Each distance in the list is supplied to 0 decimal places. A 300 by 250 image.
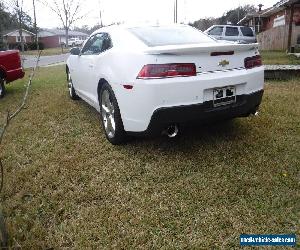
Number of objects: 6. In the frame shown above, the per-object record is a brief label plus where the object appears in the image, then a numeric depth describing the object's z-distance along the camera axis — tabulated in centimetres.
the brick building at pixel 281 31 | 1560
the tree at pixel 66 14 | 2910
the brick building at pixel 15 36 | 4633
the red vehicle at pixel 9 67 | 568
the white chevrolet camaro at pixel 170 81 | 238
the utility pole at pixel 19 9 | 2012
